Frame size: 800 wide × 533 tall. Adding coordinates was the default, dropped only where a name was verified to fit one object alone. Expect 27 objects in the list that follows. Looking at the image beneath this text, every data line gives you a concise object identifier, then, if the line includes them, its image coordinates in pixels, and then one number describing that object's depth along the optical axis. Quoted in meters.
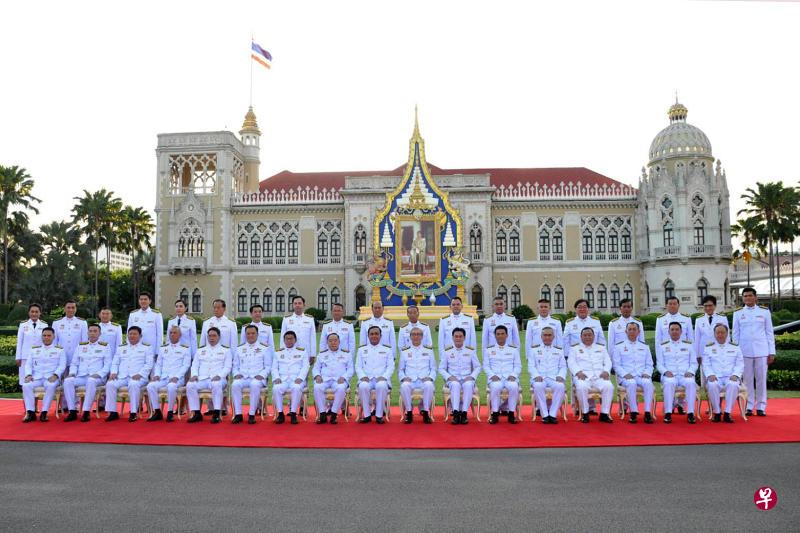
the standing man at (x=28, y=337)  12.75
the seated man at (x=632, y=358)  11.91
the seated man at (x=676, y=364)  11.46
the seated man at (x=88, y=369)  12.07
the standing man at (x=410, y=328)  12.61
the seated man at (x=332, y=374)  11.63
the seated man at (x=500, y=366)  11.56
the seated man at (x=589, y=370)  11.47
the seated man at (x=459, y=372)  11.51
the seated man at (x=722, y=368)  11.34
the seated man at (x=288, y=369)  11.79
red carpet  9.62
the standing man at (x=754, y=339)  12.24
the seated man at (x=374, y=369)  11.57
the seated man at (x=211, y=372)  11.75
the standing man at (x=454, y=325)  13.27
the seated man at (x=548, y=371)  11.50
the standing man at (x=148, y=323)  13.13
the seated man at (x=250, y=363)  11.94
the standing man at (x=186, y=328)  12.81
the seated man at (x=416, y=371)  11.56
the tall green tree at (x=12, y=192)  41.81
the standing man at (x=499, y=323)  12.80
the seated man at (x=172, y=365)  11.98
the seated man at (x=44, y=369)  11.97
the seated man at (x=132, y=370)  11.90
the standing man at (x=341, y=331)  12.68
